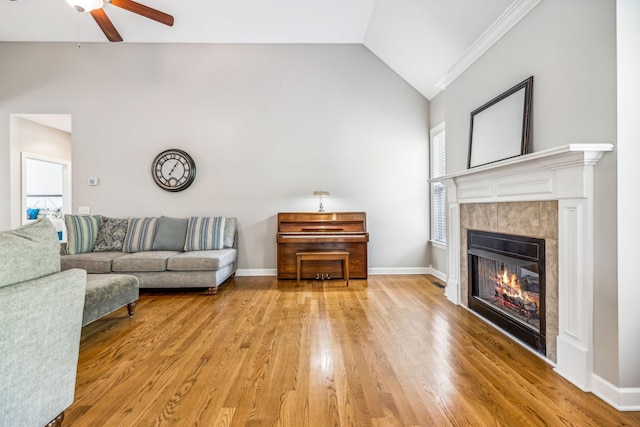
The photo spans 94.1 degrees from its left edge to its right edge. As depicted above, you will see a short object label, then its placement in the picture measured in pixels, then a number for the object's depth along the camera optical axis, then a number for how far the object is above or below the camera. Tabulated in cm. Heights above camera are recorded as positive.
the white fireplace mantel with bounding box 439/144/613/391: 162 -11
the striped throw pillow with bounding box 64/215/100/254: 372 -24
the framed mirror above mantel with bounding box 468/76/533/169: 212 +69
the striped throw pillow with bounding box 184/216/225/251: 399 -27
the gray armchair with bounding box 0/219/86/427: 104 -43
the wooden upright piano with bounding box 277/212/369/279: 411 -26
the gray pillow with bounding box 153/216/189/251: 398 -27
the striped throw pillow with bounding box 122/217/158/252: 394 -27
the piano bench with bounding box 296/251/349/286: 382 -56
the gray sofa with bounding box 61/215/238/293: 350 -46
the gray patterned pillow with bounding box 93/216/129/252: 396 -27
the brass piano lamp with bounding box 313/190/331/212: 419 +28
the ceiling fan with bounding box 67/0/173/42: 246 +190
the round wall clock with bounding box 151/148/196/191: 438 +66
